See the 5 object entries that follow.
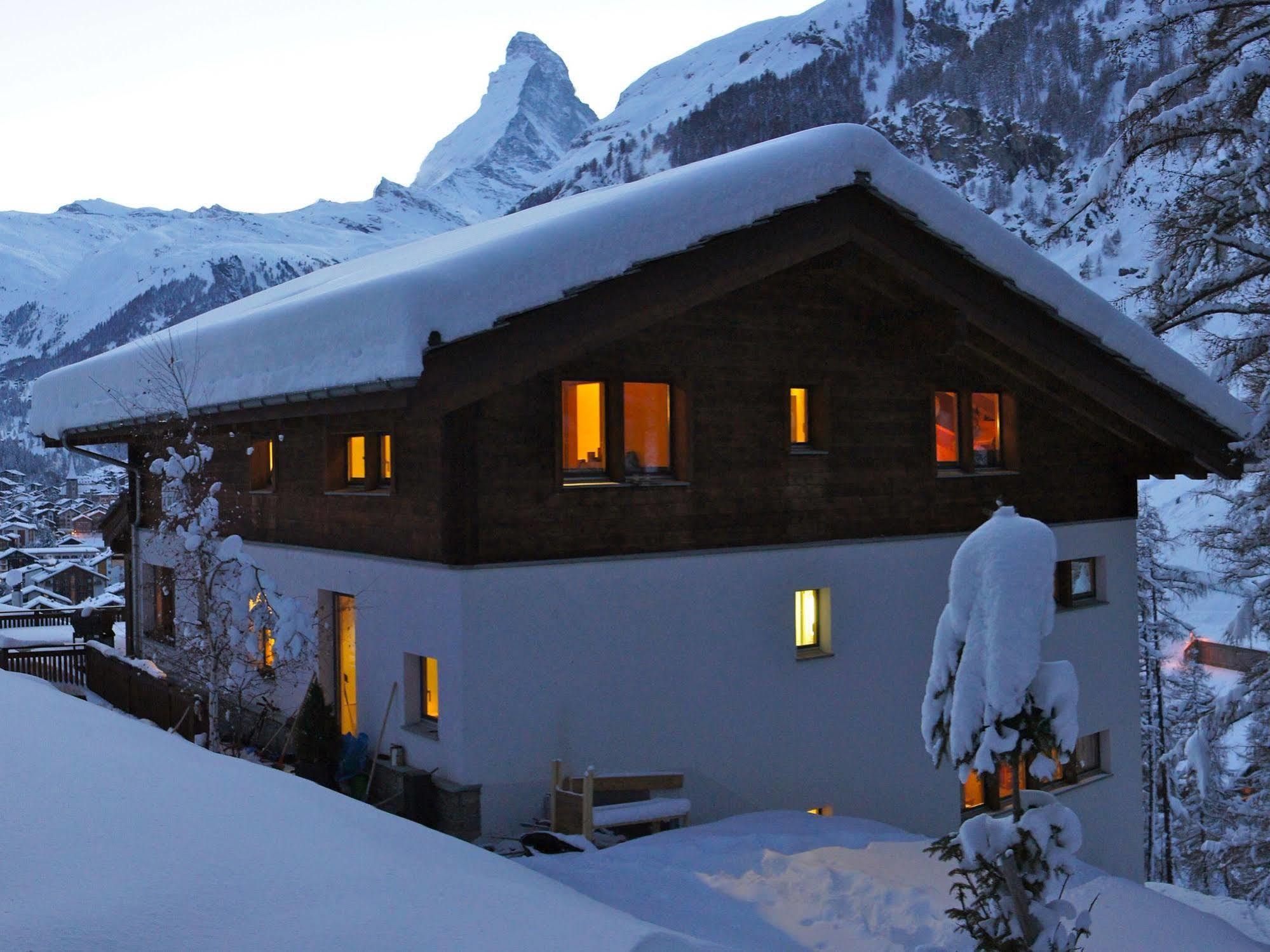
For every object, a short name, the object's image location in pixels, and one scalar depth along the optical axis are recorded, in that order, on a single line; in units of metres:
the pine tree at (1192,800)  23.48
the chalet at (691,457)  10.35
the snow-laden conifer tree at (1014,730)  6.27
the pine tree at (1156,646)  25.97
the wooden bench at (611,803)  10.14
